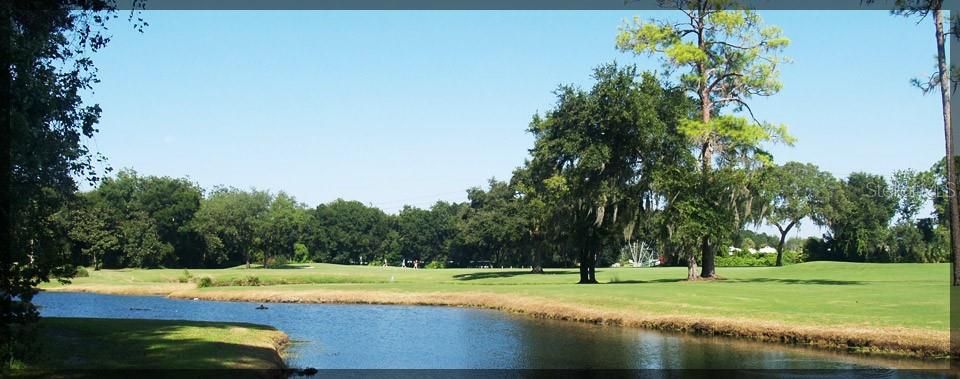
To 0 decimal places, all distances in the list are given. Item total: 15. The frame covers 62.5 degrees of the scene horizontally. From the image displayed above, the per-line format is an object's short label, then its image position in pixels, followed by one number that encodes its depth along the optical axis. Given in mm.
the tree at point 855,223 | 94500
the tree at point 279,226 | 103000
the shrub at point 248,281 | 61125
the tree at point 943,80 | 32219
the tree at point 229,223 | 98812
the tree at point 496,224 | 82375
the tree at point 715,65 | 42281
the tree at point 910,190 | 101250
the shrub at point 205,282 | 59825
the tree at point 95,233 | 85625
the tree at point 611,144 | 44594
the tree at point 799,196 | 94750
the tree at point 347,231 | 150000
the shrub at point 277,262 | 109162
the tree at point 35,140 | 11758
